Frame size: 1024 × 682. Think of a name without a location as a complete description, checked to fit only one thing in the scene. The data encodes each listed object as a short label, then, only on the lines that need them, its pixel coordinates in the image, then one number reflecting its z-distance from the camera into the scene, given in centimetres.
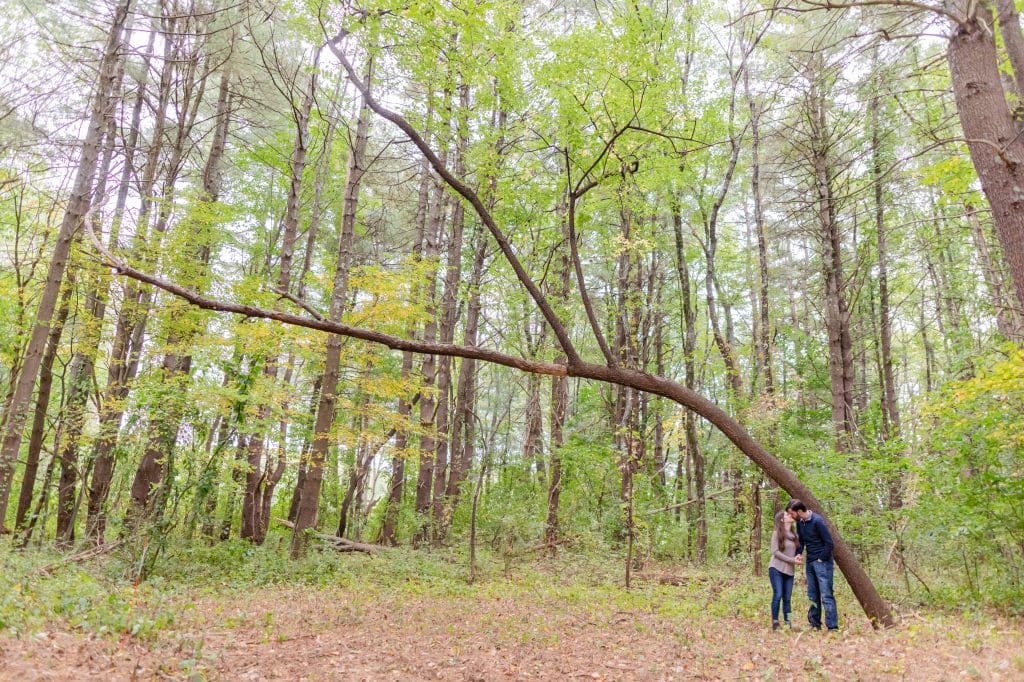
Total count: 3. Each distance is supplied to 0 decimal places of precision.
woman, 718
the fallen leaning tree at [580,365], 574
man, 683
